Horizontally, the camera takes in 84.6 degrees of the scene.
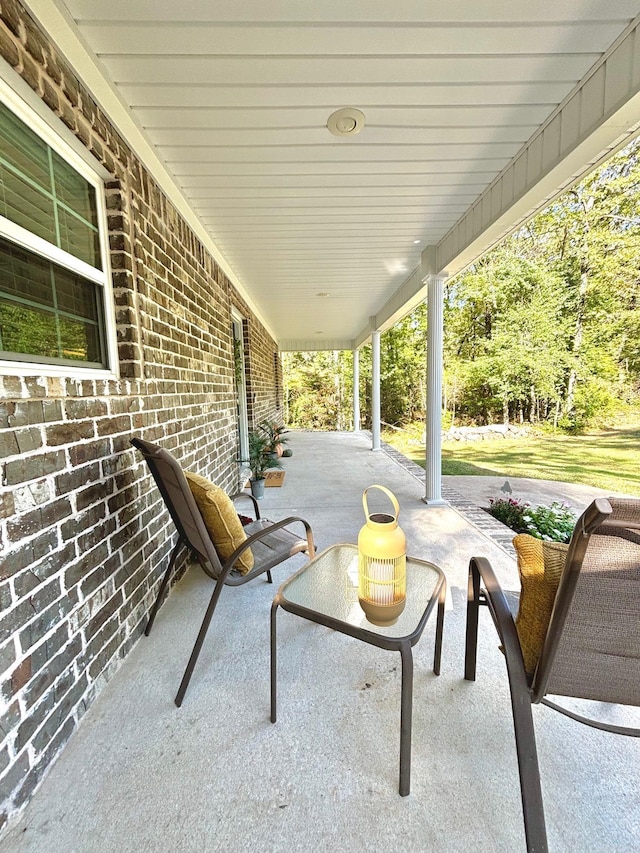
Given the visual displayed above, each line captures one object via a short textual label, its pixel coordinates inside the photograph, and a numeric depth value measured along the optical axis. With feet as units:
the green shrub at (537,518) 10.27
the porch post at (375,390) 24.23
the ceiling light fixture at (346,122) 6.00
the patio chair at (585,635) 2.61
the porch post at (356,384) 33.55
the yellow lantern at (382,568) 4.37
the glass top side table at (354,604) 3.59
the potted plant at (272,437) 20.14
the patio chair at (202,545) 4.96
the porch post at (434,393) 12.64
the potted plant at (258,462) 13.93
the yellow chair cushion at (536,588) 3.26
